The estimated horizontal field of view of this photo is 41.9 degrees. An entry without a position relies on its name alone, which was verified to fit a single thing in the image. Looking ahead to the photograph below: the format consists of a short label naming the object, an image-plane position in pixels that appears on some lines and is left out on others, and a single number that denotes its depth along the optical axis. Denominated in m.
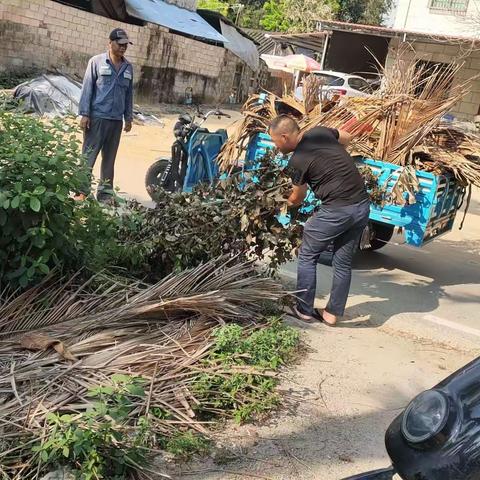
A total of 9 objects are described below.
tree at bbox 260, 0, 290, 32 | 40.91
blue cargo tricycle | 5.88
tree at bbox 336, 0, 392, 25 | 40.81
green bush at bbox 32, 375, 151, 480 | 2.59
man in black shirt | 4.68
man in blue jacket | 6.76
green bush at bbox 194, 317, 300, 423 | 3.38
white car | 19.21
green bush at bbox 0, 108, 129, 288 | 3.64
